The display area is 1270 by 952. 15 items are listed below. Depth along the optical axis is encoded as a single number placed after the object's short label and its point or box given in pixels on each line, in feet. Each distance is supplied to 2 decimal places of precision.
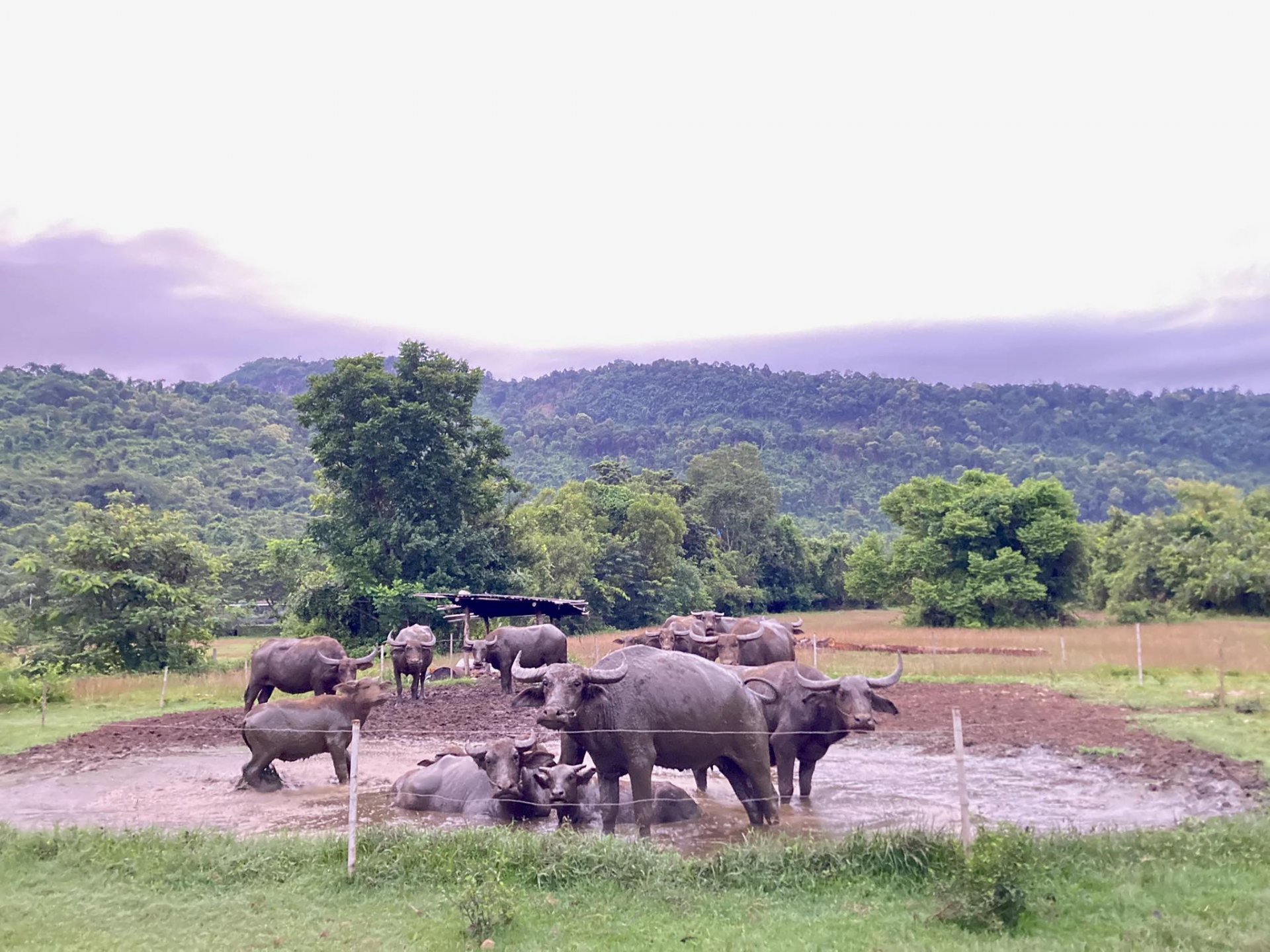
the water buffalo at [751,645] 65.72
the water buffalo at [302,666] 59.47
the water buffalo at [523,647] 81.35
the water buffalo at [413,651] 70.38
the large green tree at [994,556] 150.41
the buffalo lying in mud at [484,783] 35.04
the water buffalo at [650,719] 32.99
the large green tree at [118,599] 87.35
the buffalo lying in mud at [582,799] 34.78
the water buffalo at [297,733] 43.09
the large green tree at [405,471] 116.98
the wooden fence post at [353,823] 27.48
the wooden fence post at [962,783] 26.35
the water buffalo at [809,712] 38.22
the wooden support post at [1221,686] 58.15
